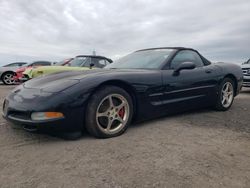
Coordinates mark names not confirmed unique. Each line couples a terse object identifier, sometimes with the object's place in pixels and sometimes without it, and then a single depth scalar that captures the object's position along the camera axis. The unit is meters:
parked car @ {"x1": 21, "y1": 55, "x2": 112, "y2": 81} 6.15
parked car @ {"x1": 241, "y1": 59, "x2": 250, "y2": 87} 5.86
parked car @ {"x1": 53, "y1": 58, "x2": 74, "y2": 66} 7.39
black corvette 2.06
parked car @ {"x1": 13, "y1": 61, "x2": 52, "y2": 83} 7.91
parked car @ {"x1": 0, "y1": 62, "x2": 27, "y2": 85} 8.72
